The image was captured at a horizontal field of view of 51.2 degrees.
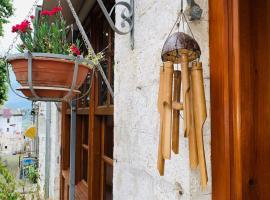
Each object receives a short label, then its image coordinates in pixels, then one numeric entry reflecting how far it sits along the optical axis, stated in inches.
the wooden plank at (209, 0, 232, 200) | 30.2
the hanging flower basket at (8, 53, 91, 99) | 47.4
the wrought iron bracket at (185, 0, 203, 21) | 32.5
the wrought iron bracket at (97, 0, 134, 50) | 50.4
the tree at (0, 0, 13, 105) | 298.5
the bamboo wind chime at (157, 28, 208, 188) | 26.3
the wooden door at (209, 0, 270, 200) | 29.5
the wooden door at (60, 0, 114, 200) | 86.2
